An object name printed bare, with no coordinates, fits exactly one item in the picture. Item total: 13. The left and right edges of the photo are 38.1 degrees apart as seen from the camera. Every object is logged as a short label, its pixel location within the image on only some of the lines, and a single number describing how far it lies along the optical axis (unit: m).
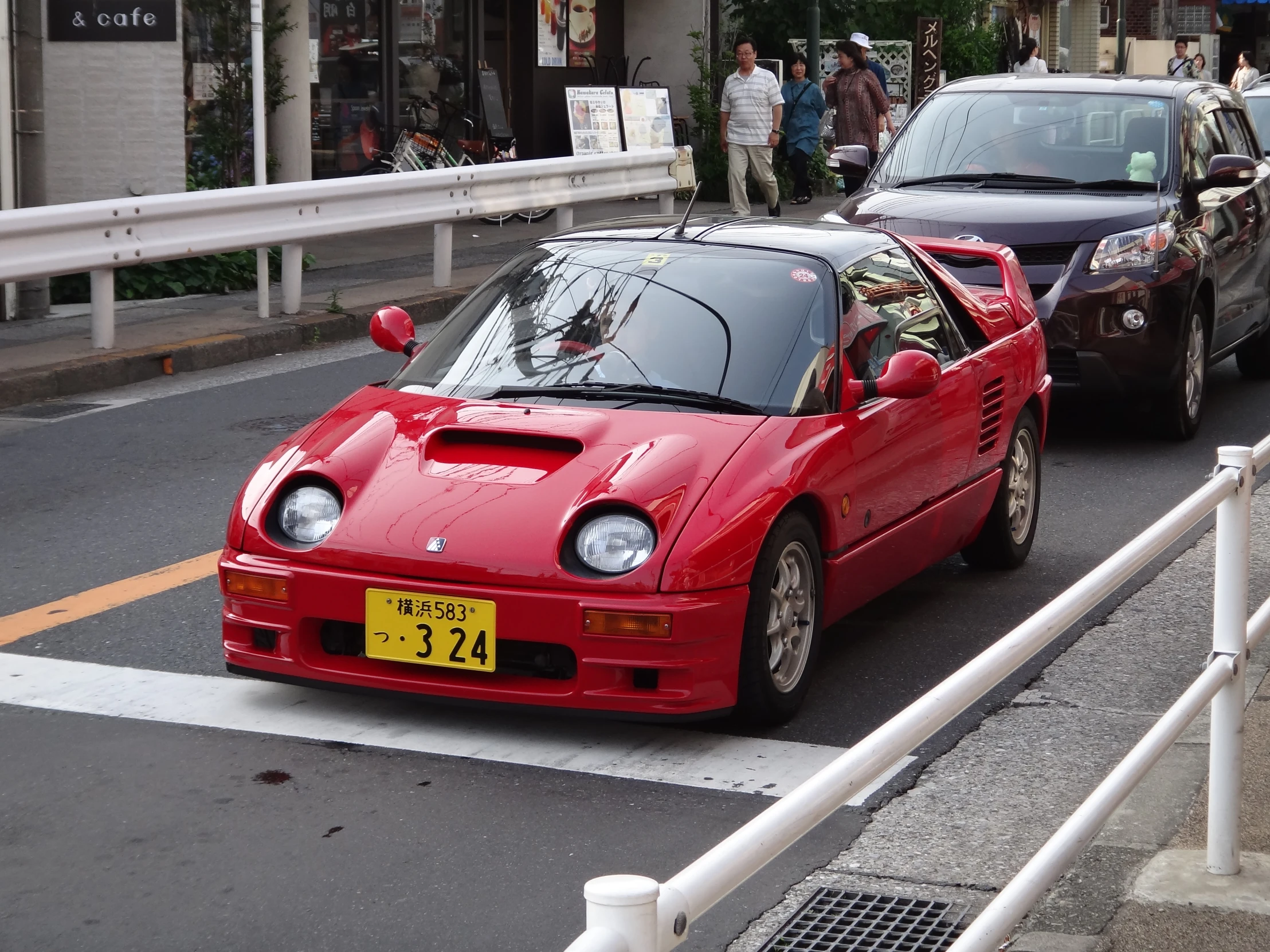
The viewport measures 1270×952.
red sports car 4.68
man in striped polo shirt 18.66
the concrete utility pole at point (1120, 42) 35.97
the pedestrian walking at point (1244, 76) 27.66
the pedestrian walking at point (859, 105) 18.61
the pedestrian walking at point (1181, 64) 31.16
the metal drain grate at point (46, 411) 9.44
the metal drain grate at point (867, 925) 3.64
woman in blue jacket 20.70
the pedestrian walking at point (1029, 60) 24.05
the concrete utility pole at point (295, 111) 16.09
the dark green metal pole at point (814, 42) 23.12
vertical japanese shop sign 25.02
